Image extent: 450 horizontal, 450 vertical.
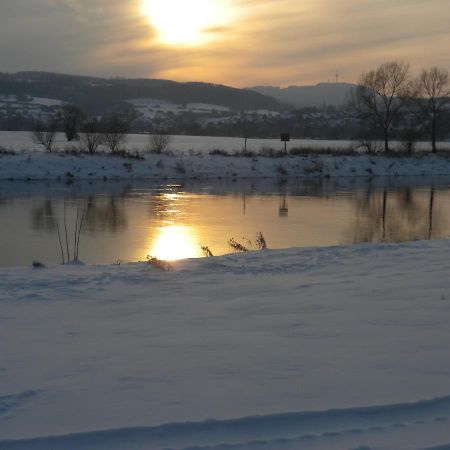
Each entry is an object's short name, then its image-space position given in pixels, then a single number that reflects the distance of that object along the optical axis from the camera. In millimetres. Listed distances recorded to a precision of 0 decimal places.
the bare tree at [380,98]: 59375
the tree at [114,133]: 45906
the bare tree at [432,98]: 61906
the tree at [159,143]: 47188
